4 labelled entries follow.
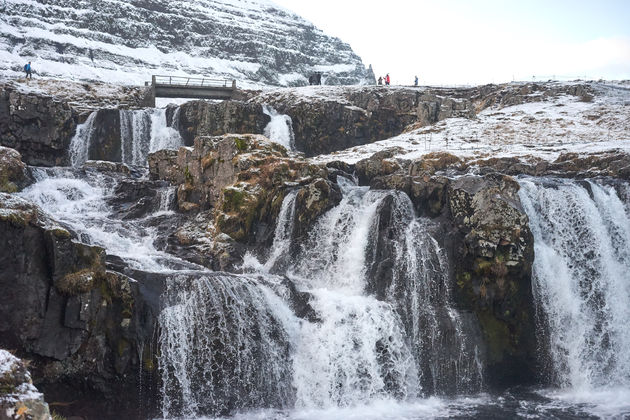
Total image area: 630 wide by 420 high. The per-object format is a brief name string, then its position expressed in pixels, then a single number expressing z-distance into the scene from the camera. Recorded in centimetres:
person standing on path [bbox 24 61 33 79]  4429
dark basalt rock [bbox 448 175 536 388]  1898
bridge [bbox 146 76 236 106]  4528
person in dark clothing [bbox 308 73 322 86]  5744
